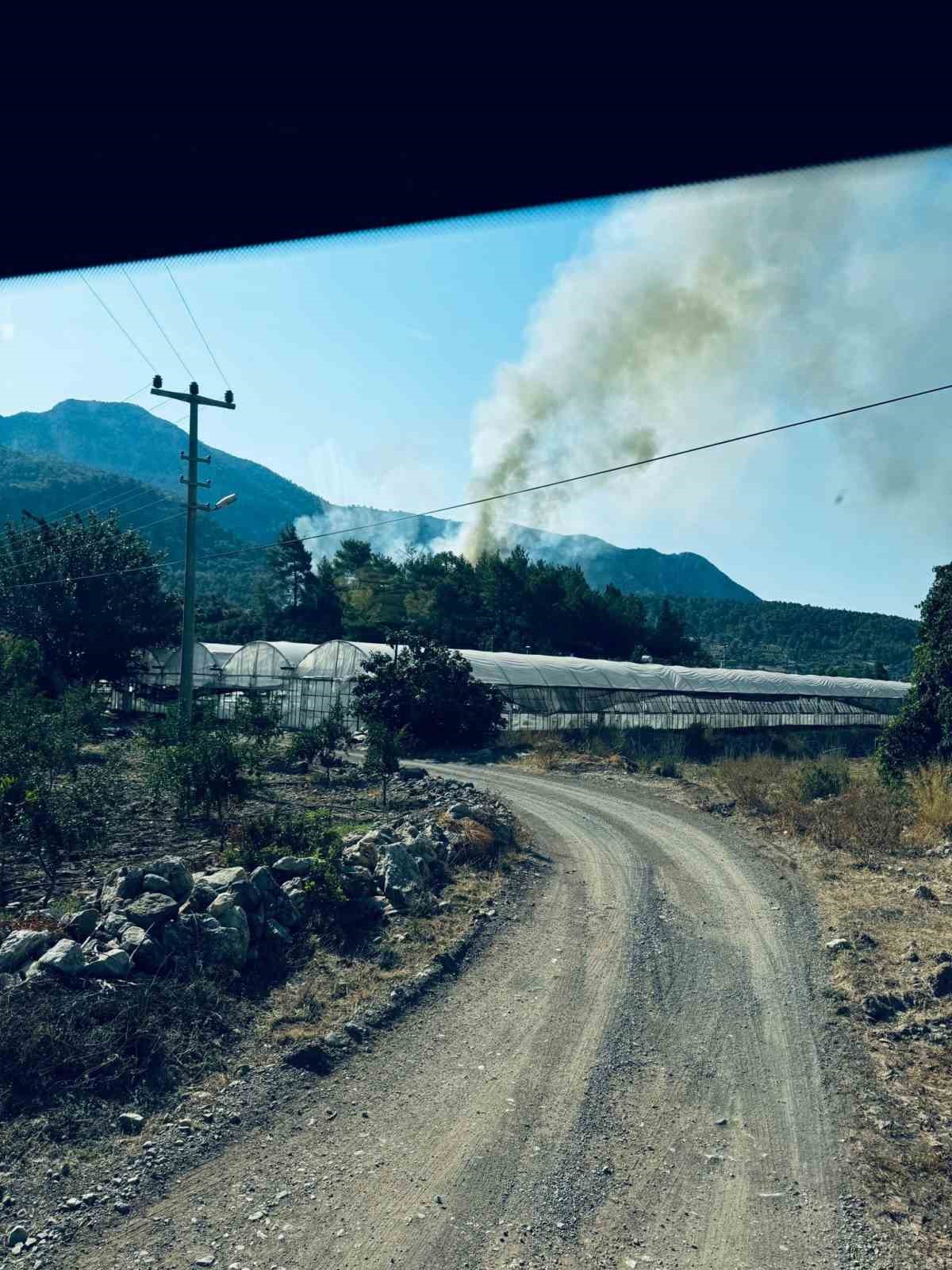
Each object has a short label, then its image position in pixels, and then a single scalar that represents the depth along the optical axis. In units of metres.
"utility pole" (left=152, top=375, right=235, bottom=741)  25.97
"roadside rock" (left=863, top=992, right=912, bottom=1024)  7.77
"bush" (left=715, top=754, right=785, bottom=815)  18.84
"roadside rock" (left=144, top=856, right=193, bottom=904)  8.79
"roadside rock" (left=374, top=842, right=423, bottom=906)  10.52
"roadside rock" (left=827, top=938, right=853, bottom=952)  9.52
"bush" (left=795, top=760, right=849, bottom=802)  19.77
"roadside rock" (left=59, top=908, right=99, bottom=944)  7.82
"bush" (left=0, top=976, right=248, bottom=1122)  5.90
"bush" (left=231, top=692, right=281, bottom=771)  23.80
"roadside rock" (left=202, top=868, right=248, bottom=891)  9.11
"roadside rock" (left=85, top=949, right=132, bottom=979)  7.00
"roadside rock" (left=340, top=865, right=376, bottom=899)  10.09
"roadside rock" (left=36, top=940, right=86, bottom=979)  6.84
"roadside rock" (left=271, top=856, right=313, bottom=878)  10.17
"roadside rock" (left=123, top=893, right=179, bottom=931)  7.96
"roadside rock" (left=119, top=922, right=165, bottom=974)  7.44
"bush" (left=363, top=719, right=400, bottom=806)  19.02
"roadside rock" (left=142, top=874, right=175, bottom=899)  8.64
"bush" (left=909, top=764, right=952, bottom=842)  14.37
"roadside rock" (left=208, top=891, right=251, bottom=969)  8.02
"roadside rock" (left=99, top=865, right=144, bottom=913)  8.66
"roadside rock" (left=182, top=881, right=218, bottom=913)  8.50
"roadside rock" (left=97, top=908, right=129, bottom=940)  7.74
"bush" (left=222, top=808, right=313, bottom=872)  10.51
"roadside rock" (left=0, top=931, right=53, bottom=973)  6.98
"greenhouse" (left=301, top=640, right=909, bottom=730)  36.38
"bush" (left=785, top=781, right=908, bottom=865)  14.24
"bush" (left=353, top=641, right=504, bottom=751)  31.02
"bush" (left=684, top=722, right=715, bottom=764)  32.88
